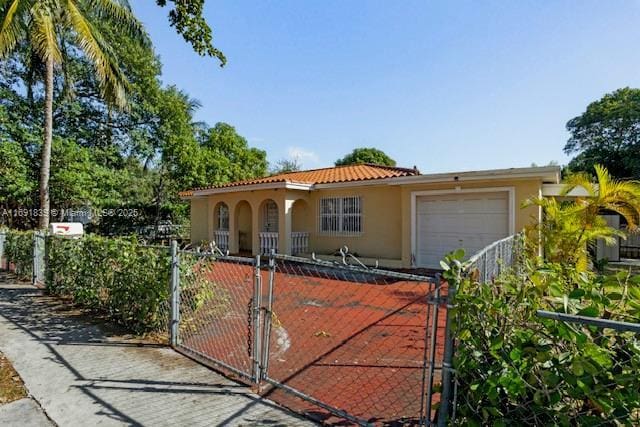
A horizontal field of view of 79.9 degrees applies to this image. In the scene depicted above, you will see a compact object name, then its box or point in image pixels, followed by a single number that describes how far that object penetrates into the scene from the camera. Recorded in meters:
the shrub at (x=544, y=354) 1.74
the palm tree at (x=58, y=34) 11.32
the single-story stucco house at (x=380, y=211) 10.77
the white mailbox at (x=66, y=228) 11.15
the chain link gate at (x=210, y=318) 4.29
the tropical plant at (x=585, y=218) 7.80
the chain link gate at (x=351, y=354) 3.44
